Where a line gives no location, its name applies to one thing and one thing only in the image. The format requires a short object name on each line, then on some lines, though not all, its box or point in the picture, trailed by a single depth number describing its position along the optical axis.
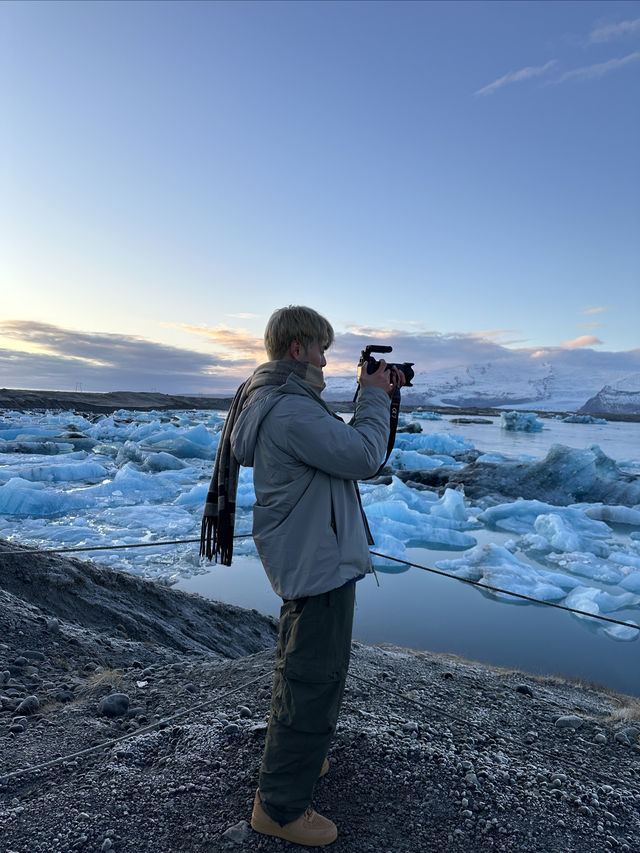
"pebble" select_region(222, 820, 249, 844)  1.52
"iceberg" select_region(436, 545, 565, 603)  5.80
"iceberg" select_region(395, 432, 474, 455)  19.22
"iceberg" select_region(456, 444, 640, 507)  11.35
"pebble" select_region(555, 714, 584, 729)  2.45
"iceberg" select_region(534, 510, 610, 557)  7.59
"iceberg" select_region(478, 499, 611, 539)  8.62
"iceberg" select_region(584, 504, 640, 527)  9.59
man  1.36
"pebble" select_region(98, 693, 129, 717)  2.24
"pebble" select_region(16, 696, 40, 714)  2.24
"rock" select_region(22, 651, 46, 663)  2.83
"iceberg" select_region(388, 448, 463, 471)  15.20
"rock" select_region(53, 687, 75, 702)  2.39
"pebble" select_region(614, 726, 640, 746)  2.32
